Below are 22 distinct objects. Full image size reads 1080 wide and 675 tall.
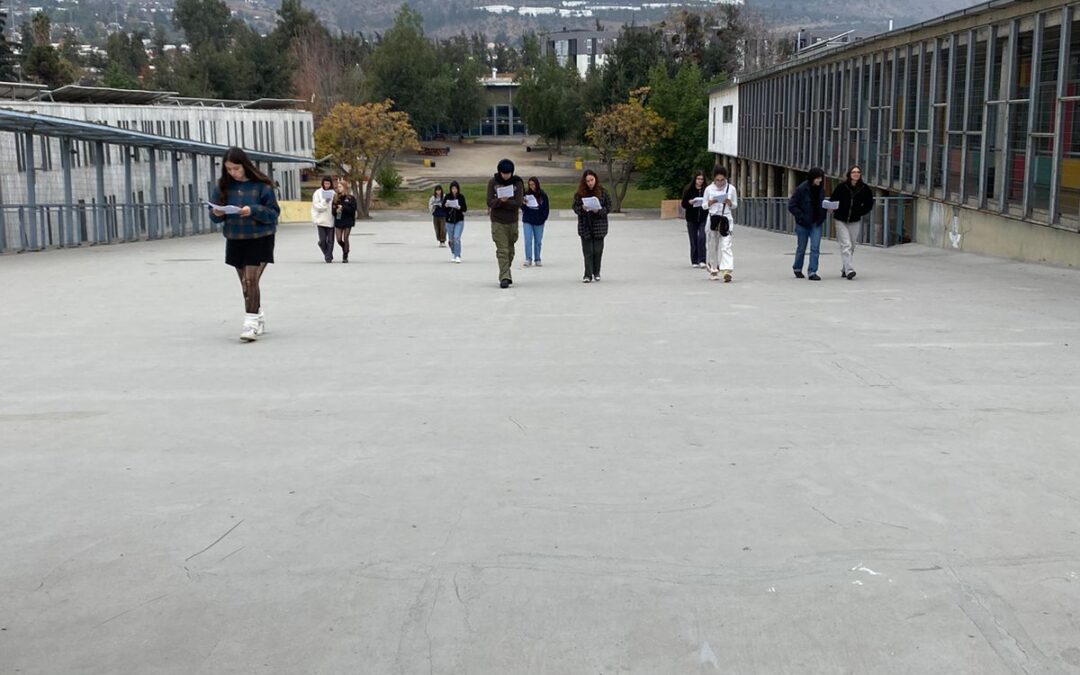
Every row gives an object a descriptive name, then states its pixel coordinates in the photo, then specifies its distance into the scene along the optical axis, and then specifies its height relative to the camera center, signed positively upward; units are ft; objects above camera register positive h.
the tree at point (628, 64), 322.75 +16.54
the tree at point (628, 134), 251.80 -0.62
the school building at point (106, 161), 86.33 -2.53
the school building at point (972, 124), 67.97 +0.23
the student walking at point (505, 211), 55.42 -3.39
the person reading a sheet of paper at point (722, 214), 56.70 -3.67
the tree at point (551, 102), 366.24 +8.38
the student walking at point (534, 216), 64.88 -4.29
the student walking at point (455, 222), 78.18 -5.42
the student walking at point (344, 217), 78.28 -5.06
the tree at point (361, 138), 230.27 -0.80
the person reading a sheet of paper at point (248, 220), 38.42 -2.55
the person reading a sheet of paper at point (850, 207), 57.31 -3.48
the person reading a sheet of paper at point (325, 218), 76.38 -4.97
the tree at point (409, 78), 387.34 +16.50
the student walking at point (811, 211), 57.62 -3.65
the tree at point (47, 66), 313.32 +16.94
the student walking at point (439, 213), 93.15 -5.84
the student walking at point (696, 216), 64.90 -4.33
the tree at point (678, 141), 261.65 -2.26
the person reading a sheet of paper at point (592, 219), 57.98 -3.91
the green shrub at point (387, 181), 274.57 -10.13
